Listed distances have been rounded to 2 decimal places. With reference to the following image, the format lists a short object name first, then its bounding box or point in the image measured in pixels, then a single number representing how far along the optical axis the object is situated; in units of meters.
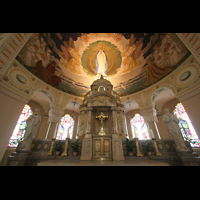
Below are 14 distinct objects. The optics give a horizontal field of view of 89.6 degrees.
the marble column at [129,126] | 14.06
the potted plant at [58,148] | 5.73
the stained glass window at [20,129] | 9.94
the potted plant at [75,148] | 5.68
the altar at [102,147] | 5.55
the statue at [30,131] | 5.20
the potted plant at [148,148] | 5.59
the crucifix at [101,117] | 7.32
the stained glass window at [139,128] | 13.42
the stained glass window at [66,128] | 13.86
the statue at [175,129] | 4.94
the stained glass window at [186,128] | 9.44
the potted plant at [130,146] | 5.57
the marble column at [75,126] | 14.42
